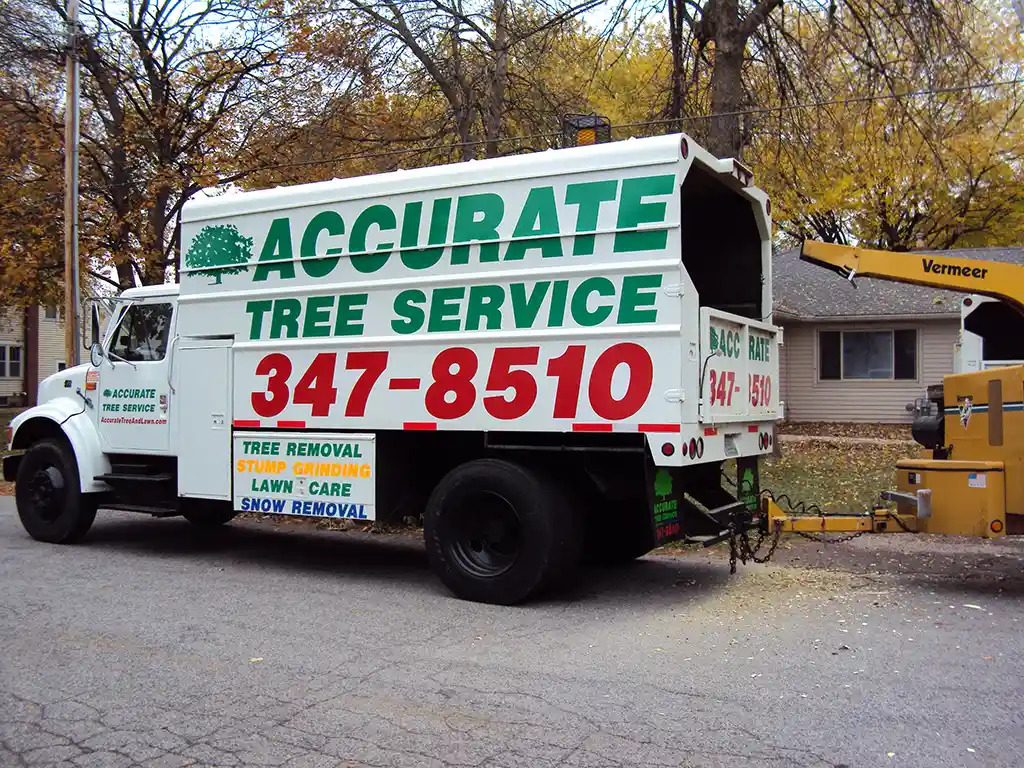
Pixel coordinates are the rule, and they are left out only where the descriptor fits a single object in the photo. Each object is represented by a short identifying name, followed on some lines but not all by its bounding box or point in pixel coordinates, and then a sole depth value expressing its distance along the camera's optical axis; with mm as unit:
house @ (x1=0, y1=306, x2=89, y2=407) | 38781
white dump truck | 6723
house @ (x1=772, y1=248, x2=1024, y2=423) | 21688
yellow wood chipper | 7012
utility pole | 16109
